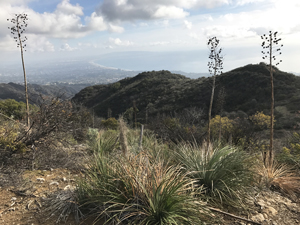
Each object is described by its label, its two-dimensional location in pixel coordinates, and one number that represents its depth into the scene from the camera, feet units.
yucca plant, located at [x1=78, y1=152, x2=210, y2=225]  7.30
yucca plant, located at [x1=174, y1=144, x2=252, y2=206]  9.87
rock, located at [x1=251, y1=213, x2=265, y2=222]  8.64
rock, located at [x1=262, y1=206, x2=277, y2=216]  9.27
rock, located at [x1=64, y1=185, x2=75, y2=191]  10.96
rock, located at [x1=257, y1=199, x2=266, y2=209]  9.73
